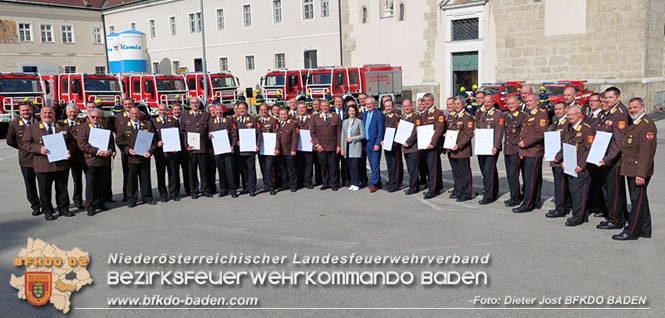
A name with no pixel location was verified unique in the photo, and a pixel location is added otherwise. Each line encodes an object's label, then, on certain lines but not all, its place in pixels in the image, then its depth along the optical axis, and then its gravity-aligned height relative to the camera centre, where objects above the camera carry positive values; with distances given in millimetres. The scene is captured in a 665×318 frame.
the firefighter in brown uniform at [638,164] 6691 -940
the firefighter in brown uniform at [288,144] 10484 -887
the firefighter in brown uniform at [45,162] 8547 -877
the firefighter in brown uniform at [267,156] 10422 -1092
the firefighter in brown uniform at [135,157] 9445 -936
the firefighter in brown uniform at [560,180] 8086 -1337
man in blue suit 10367 -746
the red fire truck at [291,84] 29484 +638
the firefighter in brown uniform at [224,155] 10148 -1021
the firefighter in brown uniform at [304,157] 10812 -1180
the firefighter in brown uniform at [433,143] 9719 -876
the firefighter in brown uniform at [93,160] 8867 -907
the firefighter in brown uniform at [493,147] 8969 -870
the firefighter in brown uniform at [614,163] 7121 -972
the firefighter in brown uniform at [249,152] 10273 -883
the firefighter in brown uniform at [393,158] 10414 -1190
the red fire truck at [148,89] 27875 +565
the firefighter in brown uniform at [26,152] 8781 -693
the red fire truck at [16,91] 23453 +573
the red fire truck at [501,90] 25031 -33
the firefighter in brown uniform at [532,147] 8420 -884
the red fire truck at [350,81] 28391 +658
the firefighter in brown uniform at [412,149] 10016 -1012
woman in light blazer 10414 -841
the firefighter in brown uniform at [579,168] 7527 -1078
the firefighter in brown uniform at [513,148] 8742 -909
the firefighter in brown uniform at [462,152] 9336 -1015
